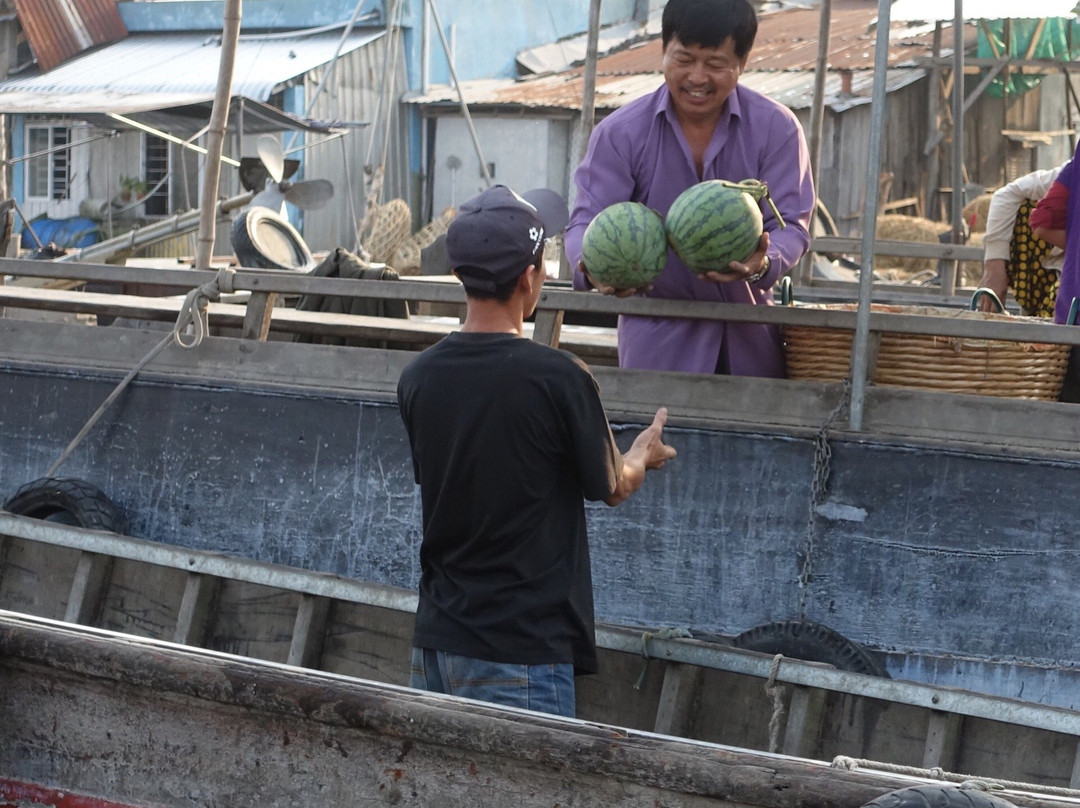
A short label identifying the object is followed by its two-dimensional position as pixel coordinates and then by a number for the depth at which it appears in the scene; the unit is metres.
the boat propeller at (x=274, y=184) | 11.11
